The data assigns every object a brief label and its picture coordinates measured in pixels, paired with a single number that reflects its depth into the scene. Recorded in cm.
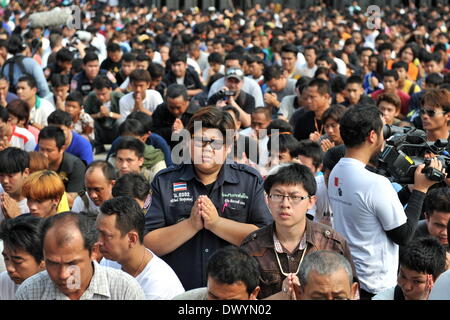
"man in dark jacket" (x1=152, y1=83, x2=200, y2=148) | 1758
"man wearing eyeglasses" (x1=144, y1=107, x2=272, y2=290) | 878
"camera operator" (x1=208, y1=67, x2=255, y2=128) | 1812
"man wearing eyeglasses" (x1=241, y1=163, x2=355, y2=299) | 801
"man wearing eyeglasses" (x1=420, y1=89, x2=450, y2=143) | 1269
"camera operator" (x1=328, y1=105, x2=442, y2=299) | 899
